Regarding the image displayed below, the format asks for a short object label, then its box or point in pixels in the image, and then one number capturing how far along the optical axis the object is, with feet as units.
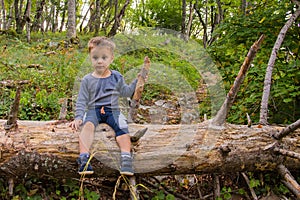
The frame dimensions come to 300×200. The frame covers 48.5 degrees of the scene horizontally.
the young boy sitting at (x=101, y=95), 10.41
